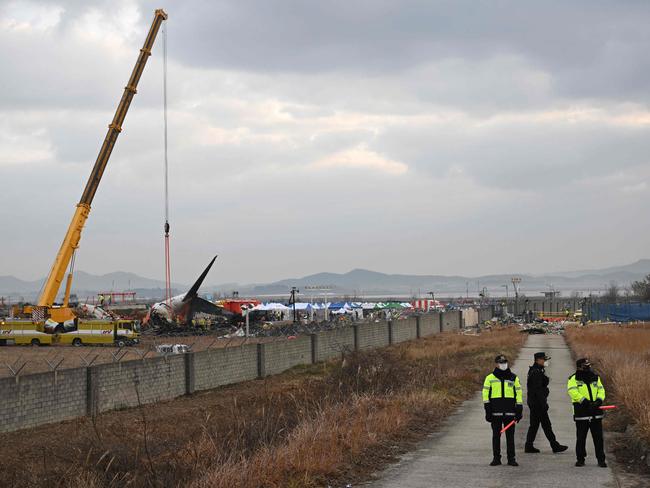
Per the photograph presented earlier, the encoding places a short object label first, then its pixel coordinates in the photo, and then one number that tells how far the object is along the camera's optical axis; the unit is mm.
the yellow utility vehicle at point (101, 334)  53875
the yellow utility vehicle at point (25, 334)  54281
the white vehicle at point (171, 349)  39750
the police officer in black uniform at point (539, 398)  13805
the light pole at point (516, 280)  129000
